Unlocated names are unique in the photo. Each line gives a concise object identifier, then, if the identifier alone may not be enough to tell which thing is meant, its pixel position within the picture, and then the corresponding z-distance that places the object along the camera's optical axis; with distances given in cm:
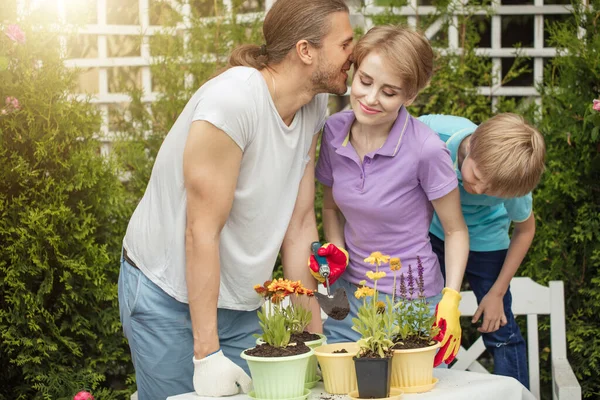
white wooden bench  434
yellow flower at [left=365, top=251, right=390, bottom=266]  331
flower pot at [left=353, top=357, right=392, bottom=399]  325
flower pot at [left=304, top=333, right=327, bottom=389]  339
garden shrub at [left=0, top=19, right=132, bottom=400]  453
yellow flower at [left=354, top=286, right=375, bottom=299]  331
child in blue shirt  365
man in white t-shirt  346
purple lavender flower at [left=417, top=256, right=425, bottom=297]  338
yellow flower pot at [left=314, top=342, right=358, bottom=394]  331
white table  332
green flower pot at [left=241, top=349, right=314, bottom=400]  326
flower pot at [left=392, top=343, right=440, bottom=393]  332
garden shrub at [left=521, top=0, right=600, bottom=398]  464
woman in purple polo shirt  356
